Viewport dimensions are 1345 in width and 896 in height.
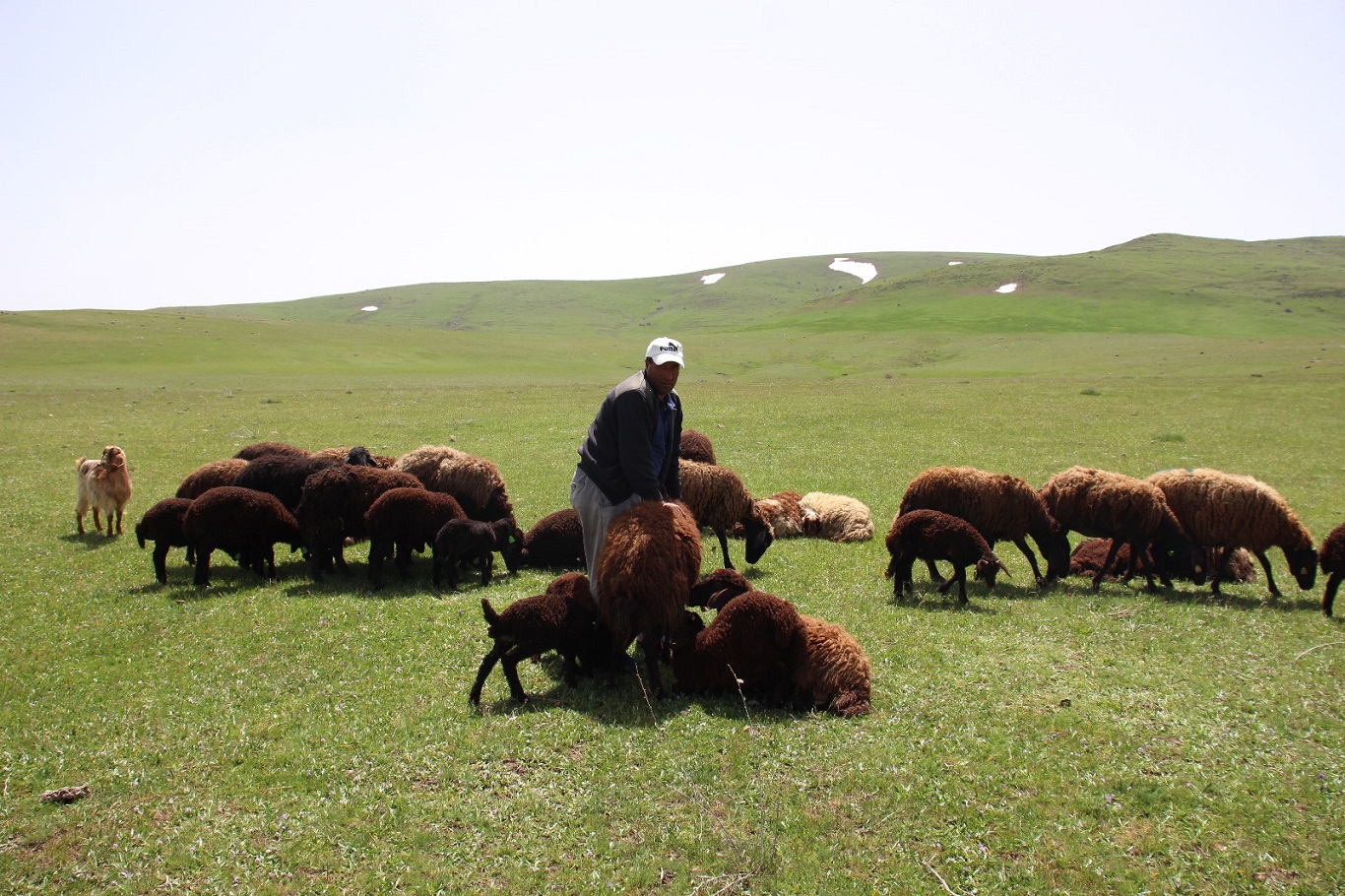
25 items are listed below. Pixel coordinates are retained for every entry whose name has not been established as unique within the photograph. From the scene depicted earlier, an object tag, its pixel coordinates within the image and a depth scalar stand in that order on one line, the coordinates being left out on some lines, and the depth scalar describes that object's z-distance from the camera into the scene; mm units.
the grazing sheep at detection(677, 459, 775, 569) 12758
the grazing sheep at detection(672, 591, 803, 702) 7484
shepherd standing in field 7484
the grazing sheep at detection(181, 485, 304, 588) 10453
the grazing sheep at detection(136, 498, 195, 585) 10828
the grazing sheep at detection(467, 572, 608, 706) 7324
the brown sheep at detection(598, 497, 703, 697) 7434
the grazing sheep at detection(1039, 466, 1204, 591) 11391
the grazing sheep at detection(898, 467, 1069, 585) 11703
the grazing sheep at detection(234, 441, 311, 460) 14438
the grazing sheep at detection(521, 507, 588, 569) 11938
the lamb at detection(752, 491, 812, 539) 14461
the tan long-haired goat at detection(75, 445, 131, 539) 13539
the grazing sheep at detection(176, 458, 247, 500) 13047
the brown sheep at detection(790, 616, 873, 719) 7113
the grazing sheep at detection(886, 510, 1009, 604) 10344
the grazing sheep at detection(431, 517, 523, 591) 10711
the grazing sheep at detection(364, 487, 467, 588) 10852
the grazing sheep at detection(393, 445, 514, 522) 13266
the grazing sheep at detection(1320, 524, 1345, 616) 10055
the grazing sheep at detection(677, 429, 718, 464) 15273
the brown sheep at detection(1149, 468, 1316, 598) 11492
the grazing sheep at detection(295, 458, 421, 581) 11211
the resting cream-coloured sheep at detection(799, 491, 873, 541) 14188
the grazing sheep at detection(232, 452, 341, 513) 12500
